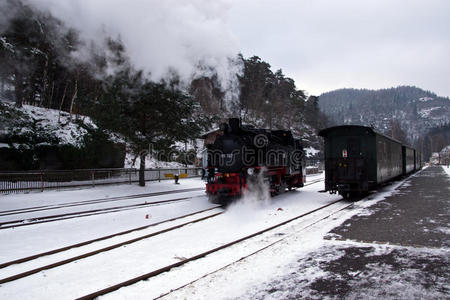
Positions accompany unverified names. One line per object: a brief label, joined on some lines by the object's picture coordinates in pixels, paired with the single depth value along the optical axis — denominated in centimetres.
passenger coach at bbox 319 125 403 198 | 1245
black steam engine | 1106
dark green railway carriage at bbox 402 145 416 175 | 2272
